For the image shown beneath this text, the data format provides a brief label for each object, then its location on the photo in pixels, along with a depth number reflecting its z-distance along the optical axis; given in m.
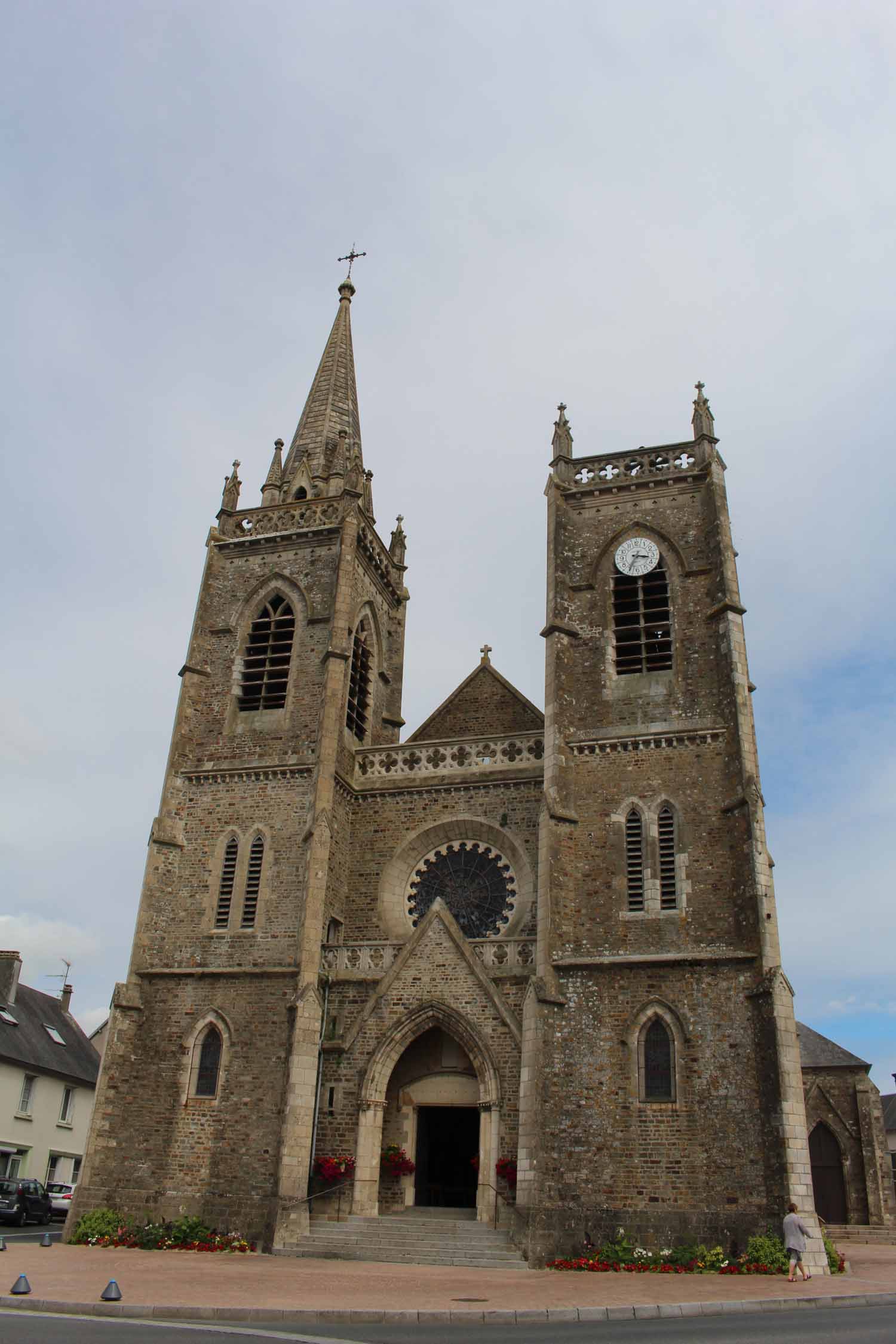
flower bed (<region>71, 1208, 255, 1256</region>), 20.64
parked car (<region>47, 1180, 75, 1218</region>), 30.42
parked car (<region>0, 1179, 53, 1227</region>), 26.02
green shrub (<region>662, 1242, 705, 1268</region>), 18.47
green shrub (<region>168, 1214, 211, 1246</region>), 20.78
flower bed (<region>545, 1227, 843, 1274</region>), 17.97
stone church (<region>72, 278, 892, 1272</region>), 20.02
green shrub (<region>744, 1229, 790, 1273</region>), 17.88
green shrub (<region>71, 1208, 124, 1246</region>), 20.97
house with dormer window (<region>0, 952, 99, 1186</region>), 34.09
